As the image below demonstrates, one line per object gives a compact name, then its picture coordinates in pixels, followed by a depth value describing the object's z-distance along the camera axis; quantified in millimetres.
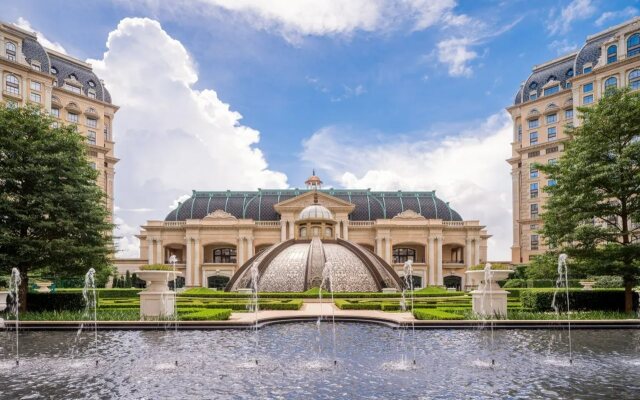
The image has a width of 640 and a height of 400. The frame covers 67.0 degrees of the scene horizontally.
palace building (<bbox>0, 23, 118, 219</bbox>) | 58250
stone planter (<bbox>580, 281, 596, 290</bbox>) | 40812
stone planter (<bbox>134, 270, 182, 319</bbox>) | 20359
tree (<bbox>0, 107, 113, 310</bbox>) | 22094
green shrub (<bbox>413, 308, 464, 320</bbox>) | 19375
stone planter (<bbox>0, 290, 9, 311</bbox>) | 25141
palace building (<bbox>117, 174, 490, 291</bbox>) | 69750
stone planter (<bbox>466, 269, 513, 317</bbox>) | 20578
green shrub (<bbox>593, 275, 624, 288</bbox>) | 39781
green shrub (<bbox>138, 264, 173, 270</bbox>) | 21703
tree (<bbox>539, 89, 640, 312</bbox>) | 22250
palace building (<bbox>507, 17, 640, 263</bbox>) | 58062
